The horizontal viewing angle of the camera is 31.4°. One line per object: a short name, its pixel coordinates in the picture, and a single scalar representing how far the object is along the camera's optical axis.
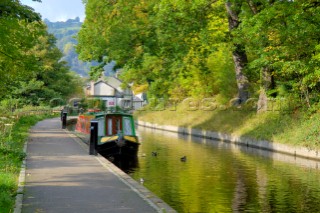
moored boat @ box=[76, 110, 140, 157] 28.20
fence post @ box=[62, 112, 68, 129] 44.46
